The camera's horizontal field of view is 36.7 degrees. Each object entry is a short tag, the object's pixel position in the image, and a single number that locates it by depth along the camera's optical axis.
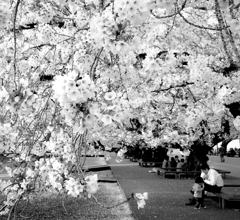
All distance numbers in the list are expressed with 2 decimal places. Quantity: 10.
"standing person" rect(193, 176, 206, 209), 8.48
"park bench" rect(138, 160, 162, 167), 22.64
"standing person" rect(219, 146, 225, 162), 28.44
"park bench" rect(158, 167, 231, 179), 15.36
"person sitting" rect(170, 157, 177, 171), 17.50
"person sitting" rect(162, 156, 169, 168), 17.84
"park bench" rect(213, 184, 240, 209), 8.21
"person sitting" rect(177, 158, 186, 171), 16.82
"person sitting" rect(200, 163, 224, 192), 8.90
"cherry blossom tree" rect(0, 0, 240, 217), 1.91
